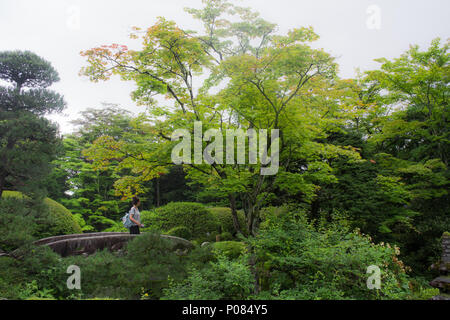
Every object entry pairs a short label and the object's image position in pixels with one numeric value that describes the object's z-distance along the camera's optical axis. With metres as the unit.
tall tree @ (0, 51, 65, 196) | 5.76
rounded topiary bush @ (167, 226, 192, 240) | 8.91
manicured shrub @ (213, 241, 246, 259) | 5.95
